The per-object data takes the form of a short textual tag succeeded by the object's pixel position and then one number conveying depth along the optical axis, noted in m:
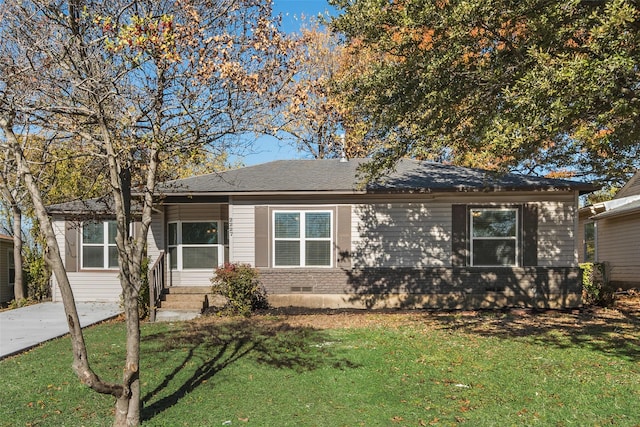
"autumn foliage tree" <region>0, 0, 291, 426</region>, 5.07
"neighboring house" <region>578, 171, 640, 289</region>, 16.91
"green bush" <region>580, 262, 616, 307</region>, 12.89
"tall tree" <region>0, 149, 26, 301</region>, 15.91
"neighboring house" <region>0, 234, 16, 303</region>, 17.52
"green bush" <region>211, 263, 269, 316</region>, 11.77
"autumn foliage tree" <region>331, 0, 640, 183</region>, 6.15
